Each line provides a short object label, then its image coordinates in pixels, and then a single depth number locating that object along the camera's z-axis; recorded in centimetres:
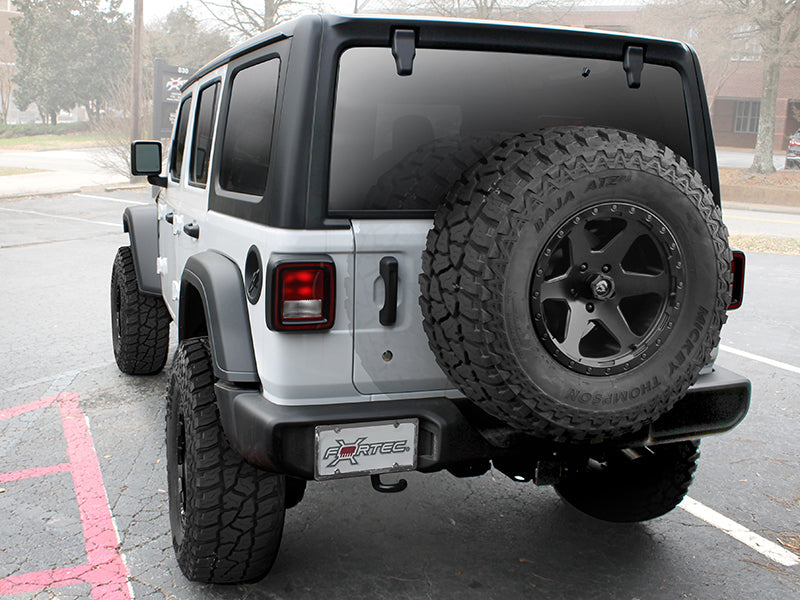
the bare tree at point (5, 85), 5684
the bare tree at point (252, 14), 2994
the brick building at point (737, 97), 4365
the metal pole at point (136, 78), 2109
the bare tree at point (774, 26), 2262
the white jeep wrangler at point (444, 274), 235
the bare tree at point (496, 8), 2848
